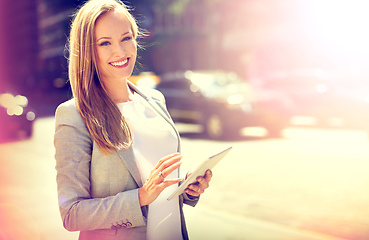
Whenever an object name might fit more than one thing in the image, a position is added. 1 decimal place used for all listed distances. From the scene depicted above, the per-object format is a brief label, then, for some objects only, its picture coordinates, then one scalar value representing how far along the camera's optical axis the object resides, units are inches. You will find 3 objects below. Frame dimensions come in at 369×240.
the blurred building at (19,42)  1862.7
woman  71.3
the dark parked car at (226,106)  487.8
